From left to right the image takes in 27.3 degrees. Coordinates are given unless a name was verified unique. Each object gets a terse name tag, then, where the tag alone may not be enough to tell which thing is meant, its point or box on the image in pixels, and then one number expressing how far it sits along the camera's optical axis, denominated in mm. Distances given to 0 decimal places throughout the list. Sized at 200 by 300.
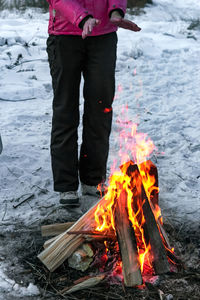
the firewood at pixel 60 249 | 2623
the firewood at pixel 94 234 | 2732
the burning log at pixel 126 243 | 2473
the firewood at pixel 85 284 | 2461
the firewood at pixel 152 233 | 2527
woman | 3037
